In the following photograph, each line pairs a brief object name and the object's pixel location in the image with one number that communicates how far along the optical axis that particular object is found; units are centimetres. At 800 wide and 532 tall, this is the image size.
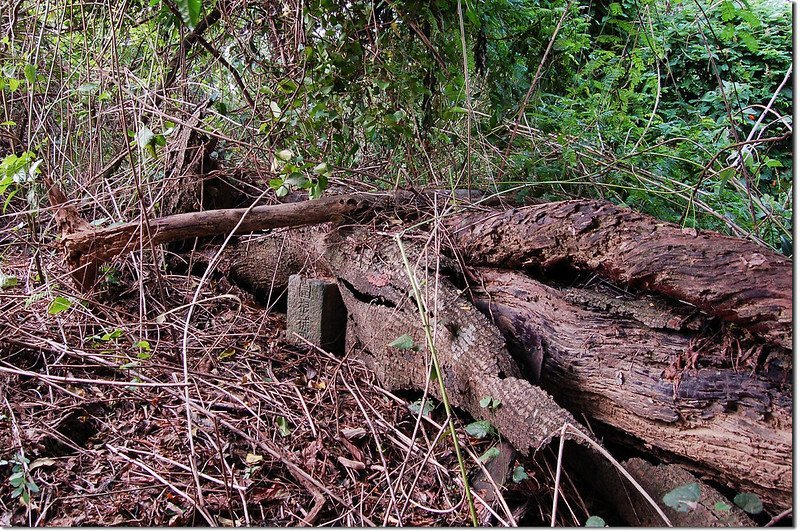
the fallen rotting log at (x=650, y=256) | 156
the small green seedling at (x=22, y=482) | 156
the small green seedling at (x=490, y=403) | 177
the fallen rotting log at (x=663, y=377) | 152
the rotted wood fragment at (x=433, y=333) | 170
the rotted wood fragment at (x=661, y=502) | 143
